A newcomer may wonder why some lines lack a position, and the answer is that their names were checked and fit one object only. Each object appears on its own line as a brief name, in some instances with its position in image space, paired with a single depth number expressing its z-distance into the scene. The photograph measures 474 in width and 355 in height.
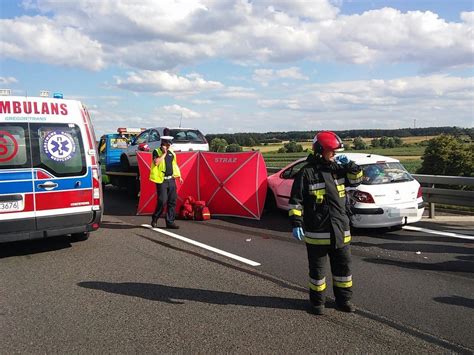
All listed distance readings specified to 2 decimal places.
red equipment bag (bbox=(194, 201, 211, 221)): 10.24
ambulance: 6.55
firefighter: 4.52
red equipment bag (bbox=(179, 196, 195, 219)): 10.41
